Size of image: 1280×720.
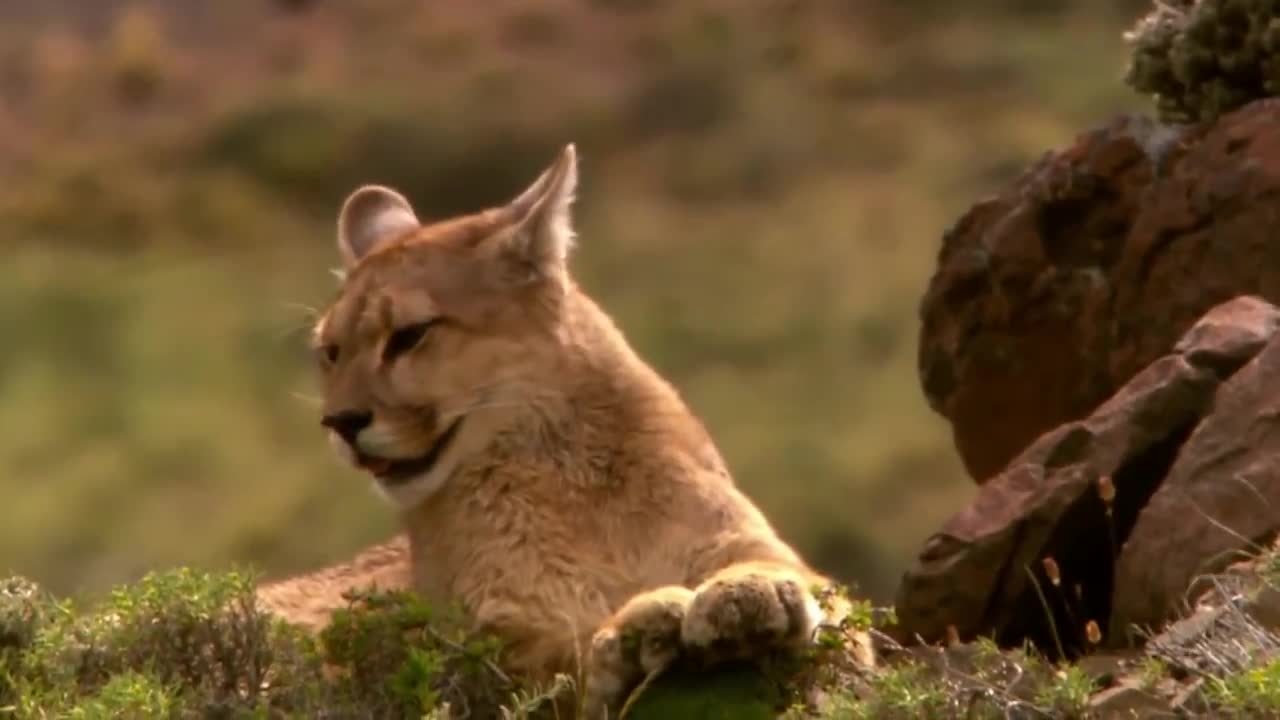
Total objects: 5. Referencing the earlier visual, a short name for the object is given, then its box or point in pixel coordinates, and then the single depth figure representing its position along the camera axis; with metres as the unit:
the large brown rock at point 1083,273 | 21.27
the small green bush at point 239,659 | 15.93
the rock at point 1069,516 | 18.67
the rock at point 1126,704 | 14.09
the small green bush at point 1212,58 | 22.28
